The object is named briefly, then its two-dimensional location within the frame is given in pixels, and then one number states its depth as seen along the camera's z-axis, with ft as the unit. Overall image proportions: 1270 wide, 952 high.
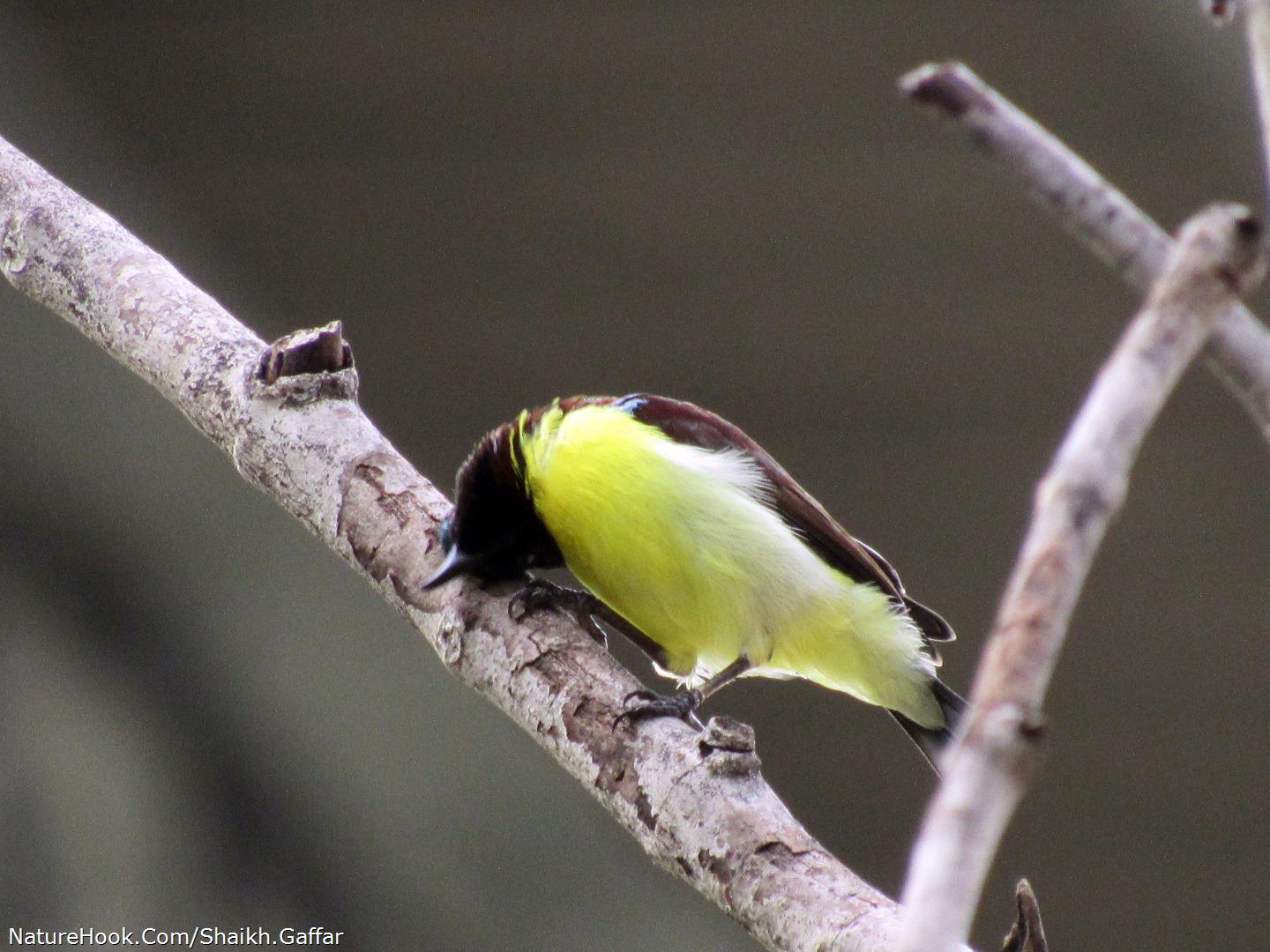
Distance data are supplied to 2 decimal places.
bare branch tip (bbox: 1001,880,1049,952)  9.28
